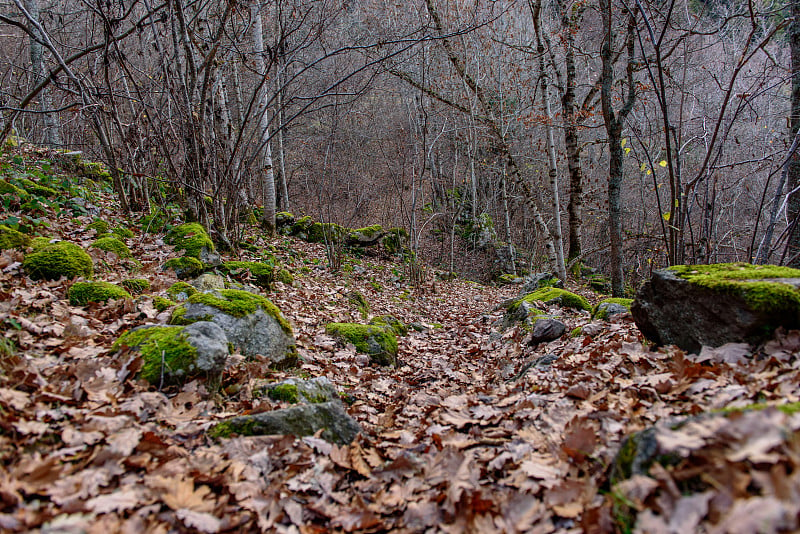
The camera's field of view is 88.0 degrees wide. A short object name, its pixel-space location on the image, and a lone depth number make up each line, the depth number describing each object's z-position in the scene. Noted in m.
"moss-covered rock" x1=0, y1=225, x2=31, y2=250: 4.38
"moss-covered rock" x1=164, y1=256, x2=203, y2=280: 5.44
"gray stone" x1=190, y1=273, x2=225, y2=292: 5.09
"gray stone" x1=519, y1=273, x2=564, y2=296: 9.83
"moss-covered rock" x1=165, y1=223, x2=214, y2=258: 5.98
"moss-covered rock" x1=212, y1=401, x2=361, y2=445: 2.44
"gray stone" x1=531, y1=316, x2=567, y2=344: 4.89
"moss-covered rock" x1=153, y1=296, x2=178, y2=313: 4.00
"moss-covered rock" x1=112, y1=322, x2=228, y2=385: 2.80
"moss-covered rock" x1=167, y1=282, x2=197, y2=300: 4.47
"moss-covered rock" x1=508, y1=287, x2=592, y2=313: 6.45
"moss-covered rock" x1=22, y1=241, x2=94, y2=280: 4.04
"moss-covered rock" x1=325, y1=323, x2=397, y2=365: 4.93
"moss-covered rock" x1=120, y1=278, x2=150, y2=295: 4.47
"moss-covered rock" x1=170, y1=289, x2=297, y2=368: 3.65
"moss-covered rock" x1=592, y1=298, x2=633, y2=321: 5.09
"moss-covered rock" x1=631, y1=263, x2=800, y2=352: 2.63
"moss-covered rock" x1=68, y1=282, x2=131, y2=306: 3.80
